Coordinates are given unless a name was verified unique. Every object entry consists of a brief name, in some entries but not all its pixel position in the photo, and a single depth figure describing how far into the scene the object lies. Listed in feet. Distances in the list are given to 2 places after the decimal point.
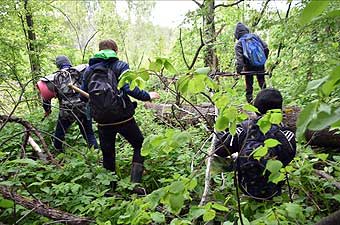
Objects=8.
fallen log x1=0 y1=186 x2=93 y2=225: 10.09
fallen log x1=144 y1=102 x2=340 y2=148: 14.96
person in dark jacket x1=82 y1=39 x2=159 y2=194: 13.32
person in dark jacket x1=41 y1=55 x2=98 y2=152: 17.92
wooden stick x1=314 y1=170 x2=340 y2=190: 9.99
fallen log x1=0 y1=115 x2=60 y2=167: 14.34
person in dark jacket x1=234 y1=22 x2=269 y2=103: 21.63
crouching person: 9.49
